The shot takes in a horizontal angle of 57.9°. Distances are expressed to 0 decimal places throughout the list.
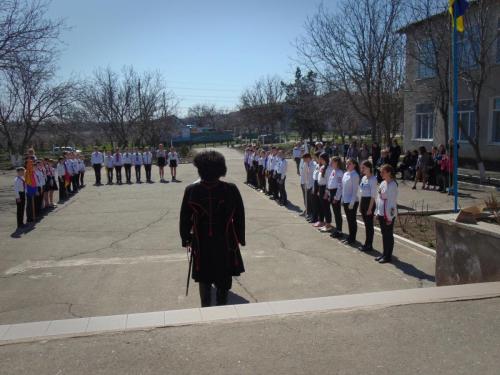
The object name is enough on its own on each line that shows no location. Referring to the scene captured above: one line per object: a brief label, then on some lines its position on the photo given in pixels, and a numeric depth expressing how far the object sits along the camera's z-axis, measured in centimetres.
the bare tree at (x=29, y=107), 3216
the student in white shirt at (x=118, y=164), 2328
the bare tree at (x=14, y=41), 1876
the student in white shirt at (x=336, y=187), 984
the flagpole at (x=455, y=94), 888
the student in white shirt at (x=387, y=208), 768
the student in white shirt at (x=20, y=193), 1185
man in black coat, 451
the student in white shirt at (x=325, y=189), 1054
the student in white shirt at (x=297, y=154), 2645
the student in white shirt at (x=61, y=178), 1755
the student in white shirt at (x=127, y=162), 2350
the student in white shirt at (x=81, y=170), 2052
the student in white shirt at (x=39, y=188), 1329
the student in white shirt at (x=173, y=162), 2400
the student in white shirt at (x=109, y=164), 2322
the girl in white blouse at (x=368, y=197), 837
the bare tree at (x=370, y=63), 1903
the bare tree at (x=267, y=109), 5688
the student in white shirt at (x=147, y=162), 2394
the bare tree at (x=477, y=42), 1648
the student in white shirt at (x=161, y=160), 2414
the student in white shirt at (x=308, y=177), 1187
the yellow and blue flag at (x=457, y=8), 912
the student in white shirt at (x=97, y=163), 2262
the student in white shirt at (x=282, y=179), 1455
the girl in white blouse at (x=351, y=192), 902
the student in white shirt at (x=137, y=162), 2412
